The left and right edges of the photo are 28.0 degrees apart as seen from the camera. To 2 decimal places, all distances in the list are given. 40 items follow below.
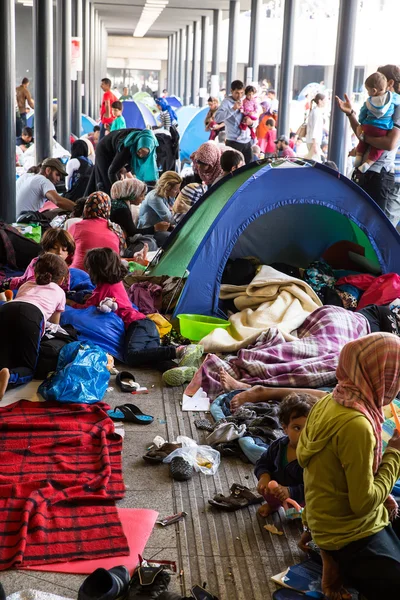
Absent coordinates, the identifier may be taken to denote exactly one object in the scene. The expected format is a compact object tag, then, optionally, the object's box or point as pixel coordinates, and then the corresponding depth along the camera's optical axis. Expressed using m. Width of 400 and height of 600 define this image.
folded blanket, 5.13
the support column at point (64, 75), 15.75
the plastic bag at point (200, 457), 3.60
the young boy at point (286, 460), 2.96
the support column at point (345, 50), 10.17
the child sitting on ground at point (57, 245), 5.35
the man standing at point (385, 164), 6.39
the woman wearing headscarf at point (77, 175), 9.69
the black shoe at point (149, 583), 2.65
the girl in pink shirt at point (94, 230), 6.21
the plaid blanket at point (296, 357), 4.50
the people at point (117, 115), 13.95
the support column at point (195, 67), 30.20
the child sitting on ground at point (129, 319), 4.94
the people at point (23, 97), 16.11
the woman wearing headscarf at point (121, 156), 9.04
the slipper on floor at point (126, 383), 4.56
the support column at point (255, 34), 18.20
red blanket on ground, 2.93
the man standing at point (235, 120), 11.34
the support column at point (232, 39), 21.64
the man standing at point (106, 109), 14.75
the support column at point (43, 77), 11.84
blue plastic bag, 4.23
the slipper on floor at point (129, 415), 4.10
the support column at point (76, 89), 19.20
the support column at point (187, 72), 34.56
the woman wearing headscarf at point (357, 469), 2.42
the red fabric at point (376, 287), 5.50
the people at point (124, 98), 19.33
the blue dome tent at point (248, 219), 5.68
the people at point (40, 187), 8.69
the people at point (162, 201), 7.85
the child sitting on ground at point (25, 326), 4.41
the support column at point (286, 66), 14.82
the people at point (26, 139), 15.41
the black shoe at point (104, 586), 2.56
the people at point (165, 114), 14.26
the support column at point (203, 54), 28.33
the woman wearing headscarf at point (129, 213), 7.42
